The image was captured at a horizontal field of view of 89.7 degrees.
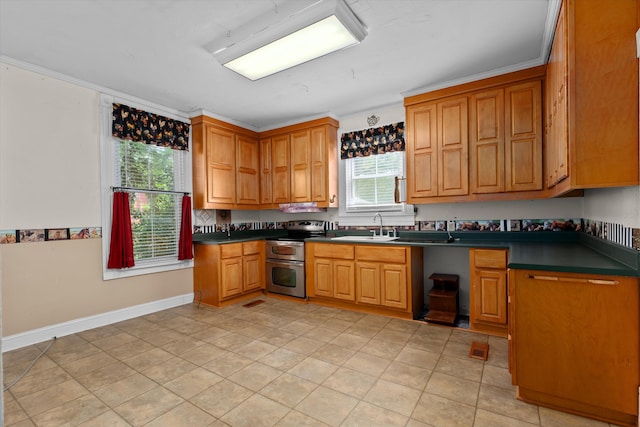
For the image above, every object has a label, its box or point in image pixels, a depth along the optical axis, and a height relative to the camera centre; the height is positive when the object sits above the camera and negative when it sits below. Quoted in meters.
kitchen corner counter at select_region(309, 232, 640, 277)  1.83 -0.33
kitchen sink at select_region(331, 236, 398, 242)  3.84 -0.34
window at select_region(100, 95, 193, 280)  3.59 +0.28
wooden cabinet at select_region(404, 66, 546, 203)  3.15 +0.74
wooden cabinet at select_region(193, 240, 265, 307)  4.14 -0.80
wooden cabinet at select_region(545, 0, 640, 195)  1.78 +0.66
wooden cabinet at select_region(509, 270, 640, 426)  1.76 -0.78
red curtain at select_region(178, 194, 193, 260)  4.25 -0.27
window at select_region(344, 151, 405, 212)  4.22 +0.42
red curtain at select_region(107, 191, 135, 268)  3.58 -0.23
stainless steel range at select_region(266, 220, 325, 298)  4.32 -0.70
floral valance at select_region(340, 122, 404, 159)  4.13 +0.94
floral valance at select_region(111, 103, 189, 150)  3.62 +1.05
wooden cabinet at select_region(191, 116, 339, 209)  4.38 +0.70
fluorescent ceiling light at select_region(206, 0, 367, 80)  2.26 +1.36
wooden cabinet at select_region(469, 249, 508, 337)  3.02 -0.77
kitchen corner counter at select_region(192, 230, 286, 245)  4.33 -0.36
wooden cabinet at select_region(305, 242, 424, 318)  3.53 -0.78
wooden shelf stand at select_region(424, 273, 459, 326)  3.40 -0.98
